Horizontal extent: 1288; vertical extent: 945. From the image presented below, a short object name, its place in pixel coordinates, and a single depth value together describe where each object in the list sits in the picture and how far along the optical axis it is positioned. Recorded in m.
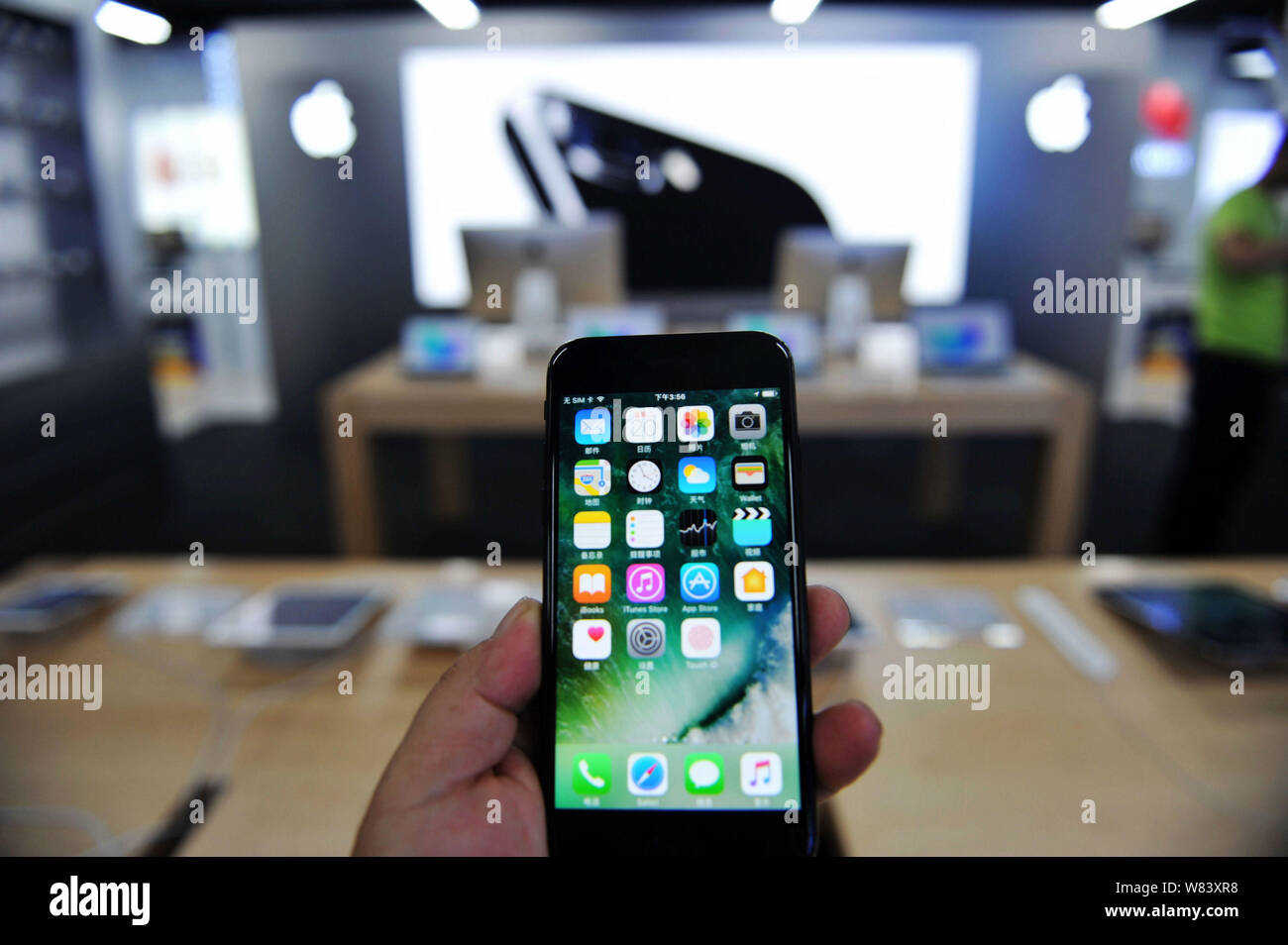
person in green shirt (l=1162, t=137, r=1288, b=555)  1.52
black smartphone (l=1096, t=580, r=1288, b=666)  0.64
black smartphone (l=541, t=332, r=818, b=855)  0.31
